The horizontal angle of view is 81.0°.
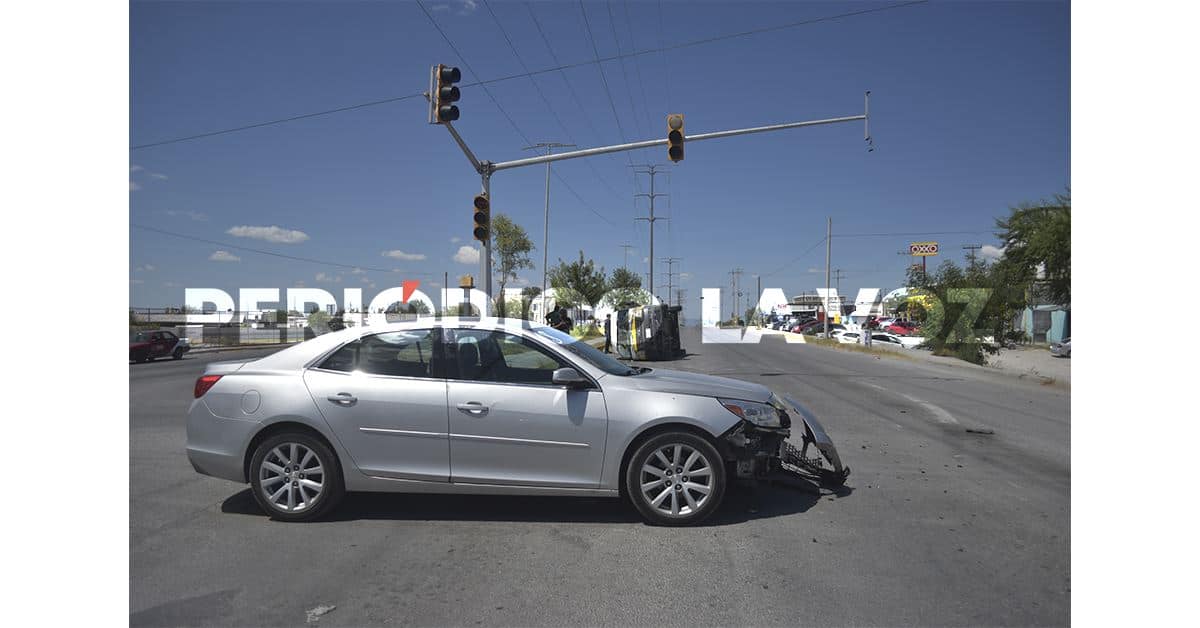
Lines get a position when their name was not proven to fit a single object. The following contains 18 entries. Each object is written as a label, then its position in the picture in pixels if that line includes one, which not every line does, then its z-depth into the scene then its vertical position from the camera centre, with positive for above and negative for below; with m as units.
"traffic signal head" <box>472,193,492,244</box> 14.97 +1.99
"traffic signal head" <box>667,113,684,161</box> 14.43 +3.61
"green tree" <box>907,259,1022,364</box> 27.73 +0.09
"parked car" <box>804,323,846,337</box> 61.57 -1.72
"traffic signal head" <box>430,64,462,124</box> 12.48 +3.89
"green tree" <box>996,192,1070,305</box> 31.80 +2.85
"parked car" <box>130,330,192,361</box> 26.30 -1.35
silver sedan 5.03 -0.84
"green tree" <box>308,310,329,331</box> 41.52 -0.56
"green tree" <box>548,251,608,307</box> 61.00 +2.74
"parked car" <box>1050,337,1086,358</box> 29.44 -1.63
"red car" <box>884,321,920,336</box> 48.85 -1.24
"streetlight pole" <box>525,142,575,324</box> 45.25 +4.69
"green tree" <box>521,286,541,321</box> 48.93 +1.29
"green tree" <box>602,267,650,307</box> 65.12 +2.07
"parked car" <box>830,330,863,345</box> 43.83 -1.73
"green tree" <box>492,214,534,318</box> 47.41 +4.53
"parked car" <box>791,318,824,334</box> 66.24 -1.48
